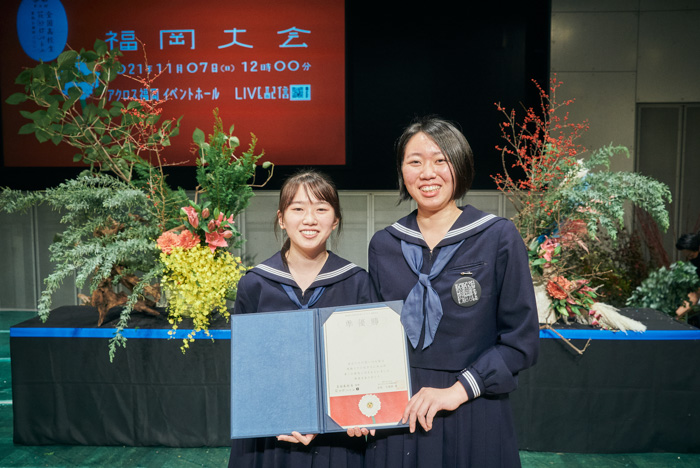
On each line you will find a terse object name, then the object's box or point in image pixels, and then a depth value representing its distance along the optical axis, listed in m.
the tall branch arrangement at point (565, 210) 2.82
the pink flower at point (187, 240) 2.88
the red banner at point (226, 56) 5.38
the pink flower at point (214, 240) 2.93
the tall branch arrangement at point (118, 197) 2.89
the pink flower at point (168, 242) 2.87
